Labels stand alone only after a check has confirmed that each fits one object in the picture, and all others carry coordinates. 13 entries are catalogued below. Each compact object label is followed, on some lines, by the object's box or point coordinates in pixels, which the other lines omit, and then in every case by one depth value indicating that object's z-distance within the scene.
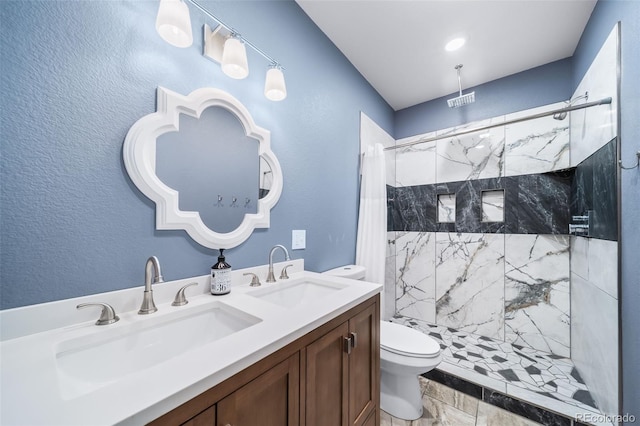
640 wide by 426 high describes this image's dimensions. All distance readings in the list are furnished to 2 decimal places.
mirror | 0.92
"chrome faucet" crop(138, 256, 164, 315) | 0.83
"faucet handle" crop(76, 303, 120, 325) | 0.75
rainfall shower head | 2.09
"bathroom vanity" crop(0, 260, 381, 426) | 0.43
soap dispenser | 1.02
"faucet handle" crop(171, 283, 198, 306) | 0.91
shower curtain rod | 1.38
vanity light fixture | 0.85
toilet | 1.41
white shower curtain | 2.14
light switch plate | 1.52
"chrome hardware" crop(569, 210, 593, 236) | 1.58
